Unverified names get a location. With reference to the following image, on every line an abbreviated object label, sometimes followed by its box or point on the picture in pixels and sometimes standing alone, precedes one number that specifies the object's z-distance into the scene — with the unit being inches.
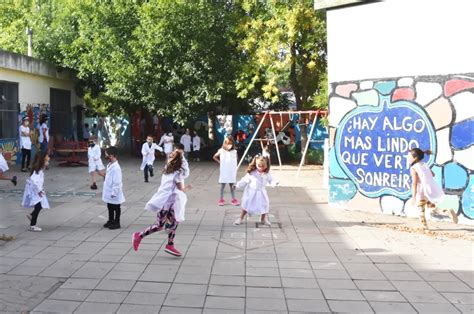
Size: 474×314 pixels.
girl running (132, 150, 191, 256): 266.2
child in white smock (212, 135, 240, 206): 433.7
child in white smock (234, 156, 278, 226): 339.9
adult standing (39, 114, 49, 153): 721.6
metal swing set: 617.3
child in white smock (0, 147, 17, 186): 456.1
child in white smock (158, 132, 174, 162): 724.7
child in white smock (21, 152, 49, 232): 318.0
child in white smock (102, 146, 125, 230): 327.0
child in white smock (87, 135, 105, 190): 513.3
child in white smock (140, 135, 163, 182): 574.9
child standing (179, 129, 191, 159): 868.4
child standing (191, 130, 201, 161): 895.1
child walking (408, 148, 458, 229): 326.0
